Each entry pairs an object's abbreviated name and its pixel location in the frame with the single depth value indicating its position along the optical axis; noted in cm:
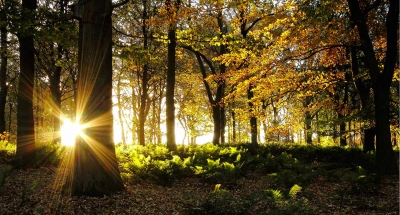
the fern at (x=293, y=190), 743
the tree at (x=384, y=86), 1042
